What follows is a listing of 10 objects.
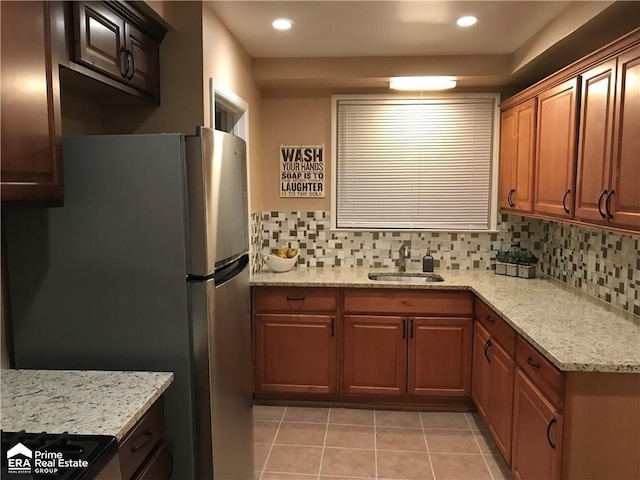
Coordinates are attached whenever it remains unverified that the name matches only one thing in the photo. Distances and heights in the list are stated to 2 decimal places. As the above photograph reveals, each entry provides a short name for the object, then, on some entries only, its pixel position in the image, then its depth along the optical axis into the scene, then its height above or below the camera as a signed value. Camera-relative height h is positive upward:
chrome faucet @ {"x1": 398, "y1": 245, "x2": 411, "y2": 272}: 3.92 -0.52
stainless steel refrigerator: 1.74 -0.28
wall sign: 3.97 +0.18
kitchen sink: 3.79 -0.65
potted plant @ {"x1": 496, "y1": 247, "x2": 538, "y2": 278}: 3.54 -0.51
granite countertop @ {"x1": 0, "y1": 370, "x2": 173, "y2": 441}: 1.39 -0.65
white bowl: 3.70 -0.53
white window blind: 3.87 +0.23
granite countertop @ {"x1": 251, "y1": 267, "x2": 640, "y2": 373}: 1.90 -0.62
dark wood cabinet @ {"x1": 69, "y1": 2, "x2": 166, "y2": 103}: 1.86 +0.62
